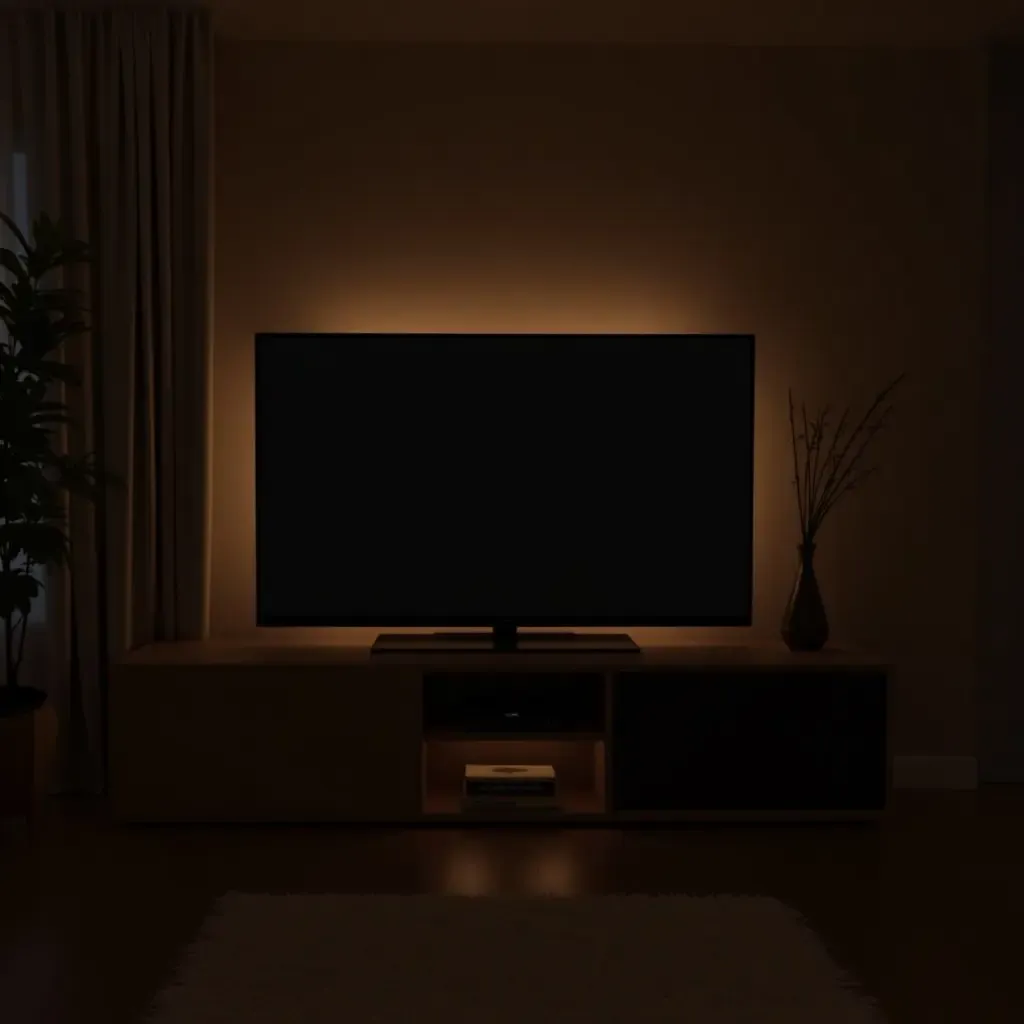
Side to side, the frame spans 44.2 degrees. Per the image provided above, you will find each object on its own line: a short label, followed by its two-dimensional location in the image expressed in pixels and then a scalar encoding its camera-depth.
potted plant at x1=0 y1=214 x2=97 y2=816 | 3.62
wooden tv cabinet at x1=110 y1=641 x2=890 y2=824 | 3.76
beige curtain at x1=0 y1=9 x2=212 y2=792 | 4.09
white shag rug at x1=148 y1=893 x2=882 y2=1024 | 2.44
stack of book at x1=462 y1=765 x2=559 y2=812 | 3.80
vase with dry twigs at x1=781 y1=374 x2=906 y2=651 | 4.30
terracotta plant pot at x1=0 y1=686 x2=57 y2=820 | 3.59
